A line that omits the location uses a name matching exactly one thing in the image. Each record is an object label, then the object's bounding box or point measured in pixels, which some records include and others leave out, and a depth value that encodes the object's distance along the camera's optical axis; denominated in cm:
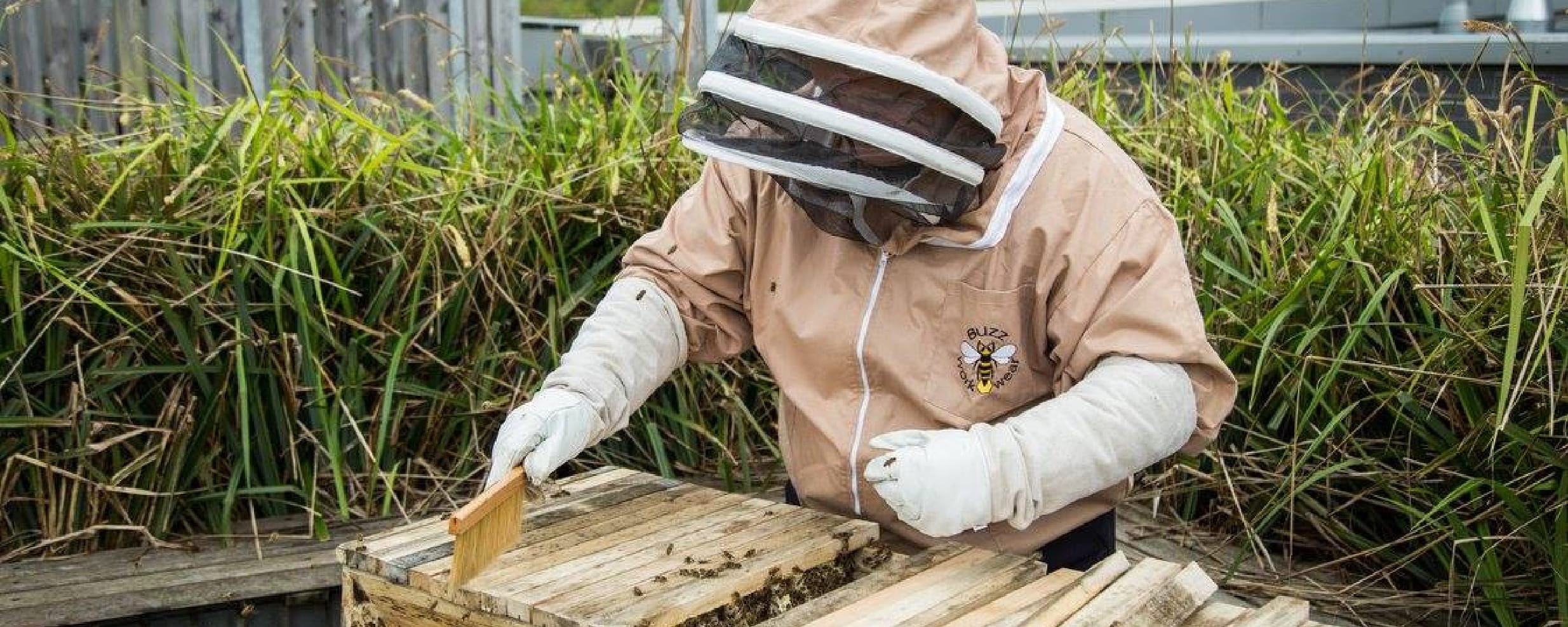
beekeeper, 184
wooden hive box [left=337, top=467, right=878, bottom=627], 172
